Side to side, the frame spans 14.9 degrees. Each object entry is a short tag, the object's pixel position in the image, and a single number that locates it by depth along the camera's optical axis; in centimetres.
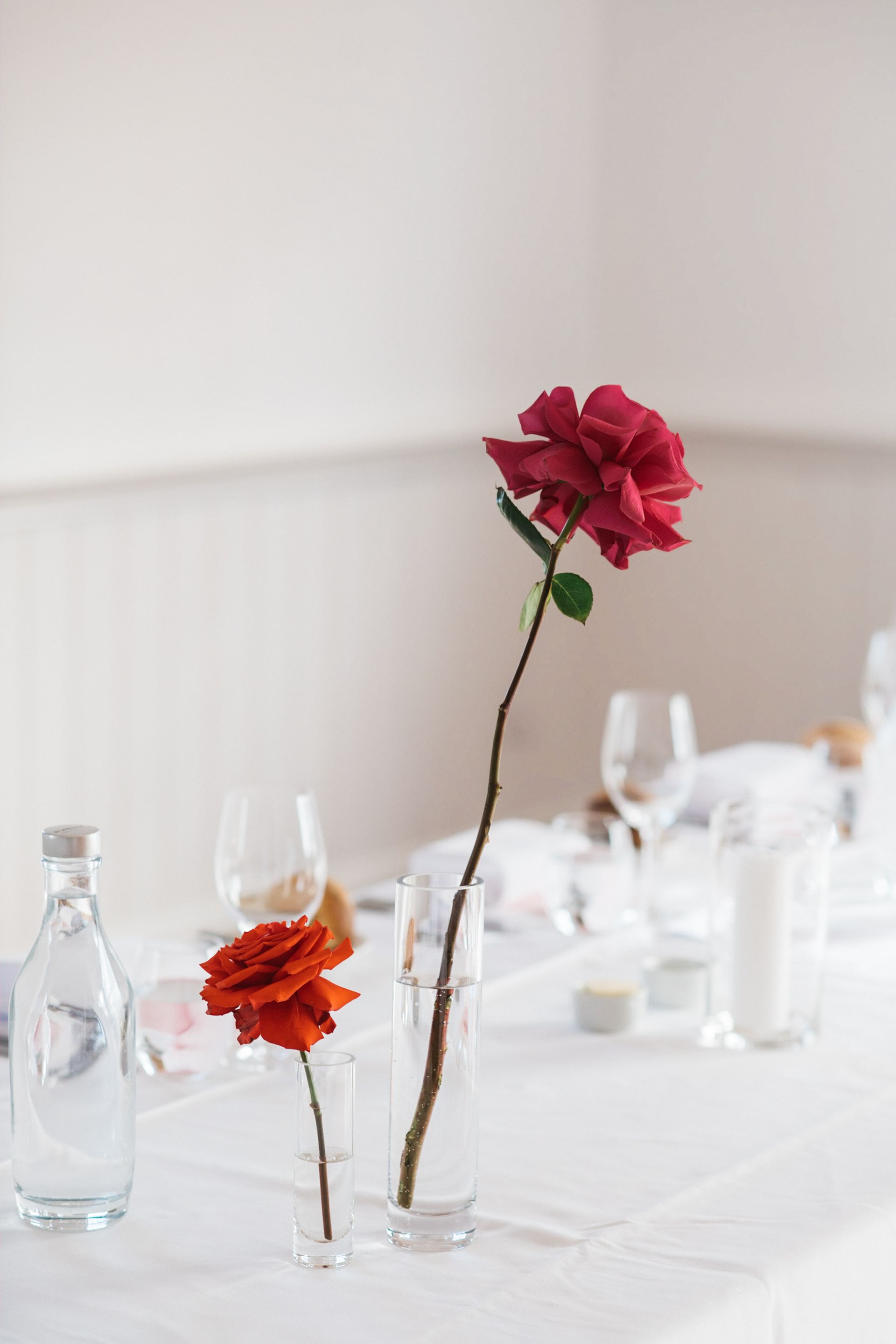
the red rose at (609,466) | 207
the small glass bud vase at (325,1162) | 210
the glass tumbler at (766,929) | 259
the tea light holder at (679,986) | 269
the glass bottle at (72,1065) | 216
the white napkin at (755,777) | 361
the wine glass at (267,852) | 256
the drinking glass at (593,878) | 286
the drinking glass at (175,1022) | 248
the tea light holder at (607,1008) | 262
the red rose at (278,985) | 202
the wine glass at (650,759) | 305
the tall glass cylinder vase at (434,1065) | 213
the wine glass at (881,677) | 374
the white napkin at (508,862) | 304
